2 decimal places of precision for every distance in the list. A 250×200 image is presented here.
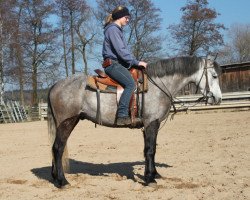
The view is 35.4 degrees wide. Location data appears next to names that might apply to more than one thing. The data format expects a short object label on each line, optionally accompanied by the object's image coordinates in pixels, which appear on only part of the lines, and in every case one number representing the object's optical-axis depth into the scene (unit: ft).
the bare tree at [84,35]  117.19
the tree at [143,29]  112.98
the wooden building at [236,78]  94.22
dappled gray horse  21.11
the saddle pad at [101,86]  21.03
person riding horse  20.57
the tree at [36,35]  105.40
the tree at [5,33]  106.22
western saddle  20.89
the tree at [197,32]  118.32
